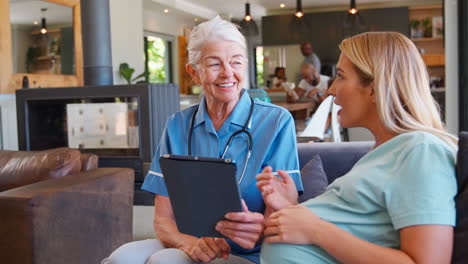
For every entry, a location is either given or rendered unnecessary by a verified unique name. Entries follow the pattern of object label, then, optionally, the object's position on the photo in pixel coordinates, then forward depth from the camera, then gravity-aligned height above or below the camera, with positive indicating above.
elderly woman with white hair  1.57 -0.12
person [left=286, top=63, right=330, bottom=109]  6.21 +0.11
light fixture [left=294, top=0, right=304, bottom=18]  9.20 +1.48
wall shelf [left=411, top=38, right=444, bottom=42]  10.34 +1.06
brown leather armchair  2.08 -0.45
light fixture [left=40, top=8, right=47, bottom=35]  6.00 +0.89
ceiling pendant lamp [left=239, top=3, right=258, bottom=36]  9.33 +1.29
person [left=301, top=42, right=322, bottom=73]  7.99 +0.62
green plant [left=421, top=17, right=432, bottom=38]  10.48 +1.32
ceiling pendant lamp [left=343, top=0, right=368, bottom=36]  9.31 +1.37
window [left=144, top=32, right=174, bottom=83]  9.64 +0.82
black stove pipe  4.84 +0.54
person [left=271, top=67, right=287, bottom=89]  11.40 +0.42
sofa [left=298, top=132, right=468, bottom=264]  2.19 -0.25
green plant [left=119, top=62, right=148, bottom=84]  6.78 +0.37
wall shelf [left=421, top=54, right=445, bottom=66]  10.30 +0.65
